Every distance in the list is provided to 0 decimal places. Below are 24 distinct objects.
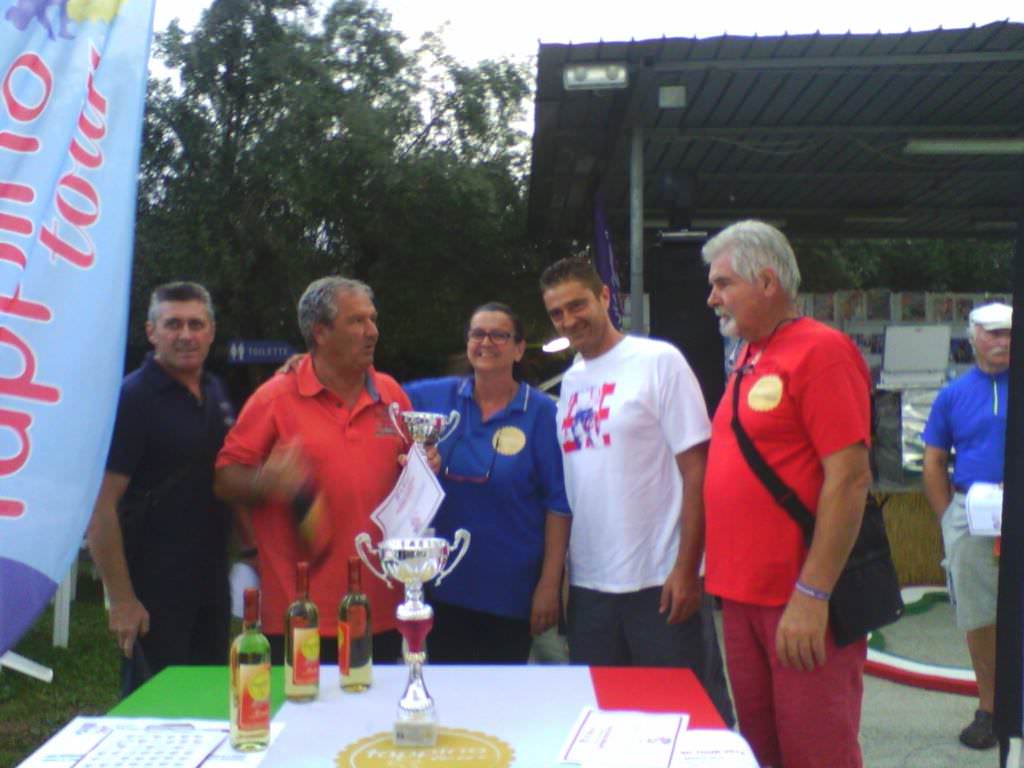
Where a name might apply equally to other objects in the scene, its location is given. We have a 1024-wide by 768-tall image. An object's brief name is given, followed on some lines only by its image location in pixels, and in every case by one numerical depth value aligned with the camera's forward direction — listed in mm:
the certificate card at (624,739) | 2080
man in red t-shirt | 2590
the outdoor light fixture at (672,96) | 6691
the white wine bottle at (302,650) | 2418
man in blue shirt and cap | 4453
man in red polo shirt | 3143
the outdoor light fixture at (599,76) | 6219
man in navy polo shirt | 3299
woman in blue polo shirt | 3359
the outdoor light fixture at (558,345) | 3552
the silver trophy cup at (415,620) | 2162
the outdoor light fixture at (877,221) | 11992
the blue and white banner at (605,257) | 8898
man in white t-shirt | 3162
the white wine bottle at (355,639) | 2473
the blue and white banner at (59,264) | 2232
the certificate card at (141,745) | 2090
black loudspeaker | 7891
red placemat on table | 2393
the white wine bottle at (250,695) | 2145
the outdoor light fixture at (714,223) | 11731
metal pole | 7379
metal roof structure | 6223
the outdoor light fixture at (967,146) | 7977
